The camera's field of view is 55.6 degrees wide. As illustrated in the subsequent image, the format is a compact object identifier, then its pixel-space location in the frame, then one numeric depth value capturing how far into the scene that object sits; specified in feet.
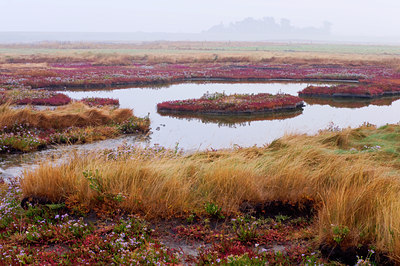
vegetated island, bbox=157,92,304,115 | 74.74
